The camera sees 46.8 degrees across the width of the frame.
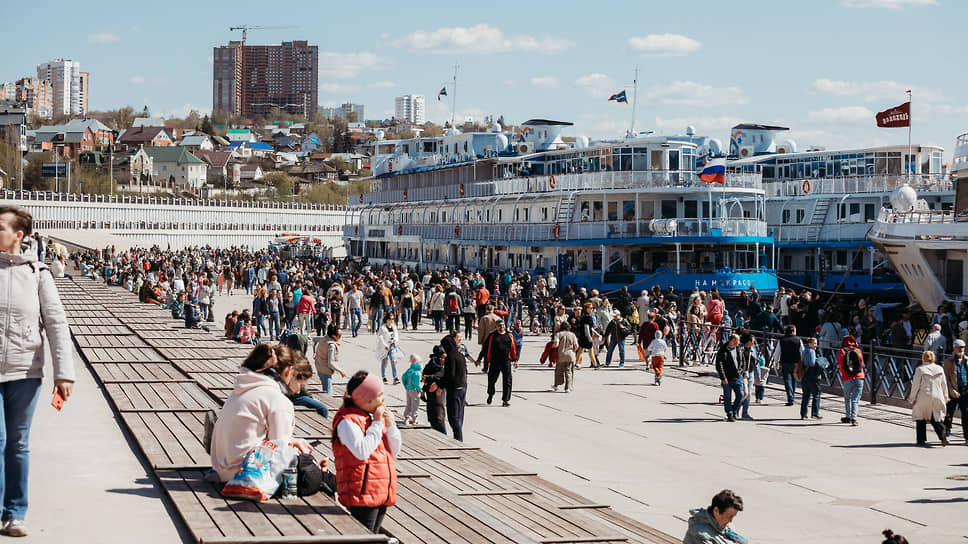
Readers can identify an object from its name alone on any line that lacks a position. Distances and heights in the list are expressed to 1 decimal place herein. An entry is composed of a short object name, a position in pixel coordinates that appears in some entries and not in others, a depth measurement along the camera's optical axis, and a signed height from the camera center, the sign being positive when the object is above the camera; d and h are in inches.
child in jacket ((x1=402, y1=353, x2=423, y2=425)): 618.2 -80.3
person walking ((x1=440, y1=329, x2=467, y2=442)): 597.3 -75.5
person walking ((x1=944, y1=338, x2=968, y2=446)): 641.6 -77.3
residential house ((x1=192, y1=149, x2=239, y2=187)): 7239.2 +471.2
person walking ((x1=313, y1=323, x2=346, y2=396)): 697.6 -71.9
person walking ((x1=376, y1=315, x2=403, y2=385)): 835.4 -79.5
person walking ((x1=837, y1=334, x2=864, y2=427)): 689.0 -80.5
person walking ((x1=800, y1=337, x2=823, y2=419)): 719.1 -88.5
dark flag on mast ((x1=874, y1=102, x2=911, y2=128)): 1674.5 +196.0
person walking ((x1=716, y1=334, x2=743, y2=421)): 722.2 -84.5
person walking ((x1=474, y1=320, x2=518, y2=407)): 736.3 -73.7
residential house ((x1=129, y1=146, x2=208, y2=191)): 6840.6 +436.2
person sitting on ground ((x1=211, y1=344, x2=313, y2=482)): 314.8 -50.5
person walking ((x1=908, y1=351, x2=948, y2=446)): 621.3 -81.9
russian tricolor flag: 1708.9 +108.0
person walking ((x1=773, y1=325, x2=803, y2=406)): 751.7 -72.6
